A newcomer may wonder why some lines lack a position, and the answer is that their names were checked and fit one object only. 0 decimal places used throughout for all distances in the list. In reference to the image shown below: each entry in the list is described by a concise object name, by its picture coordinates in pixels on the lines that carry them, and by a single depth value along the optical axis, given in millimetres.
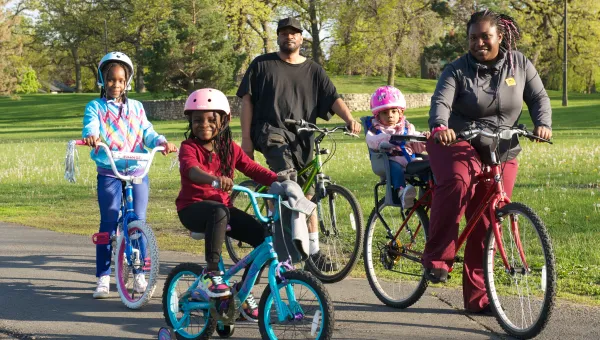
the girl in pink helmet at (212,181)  5562
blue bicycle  6821
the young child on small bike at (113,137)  7297
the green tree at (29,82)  98550
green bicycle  7555
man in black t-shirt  8023
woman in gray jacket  5961
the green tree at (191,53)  61625
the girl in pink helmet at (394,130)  6816
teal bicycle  4992
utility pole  58000
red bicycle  5523
